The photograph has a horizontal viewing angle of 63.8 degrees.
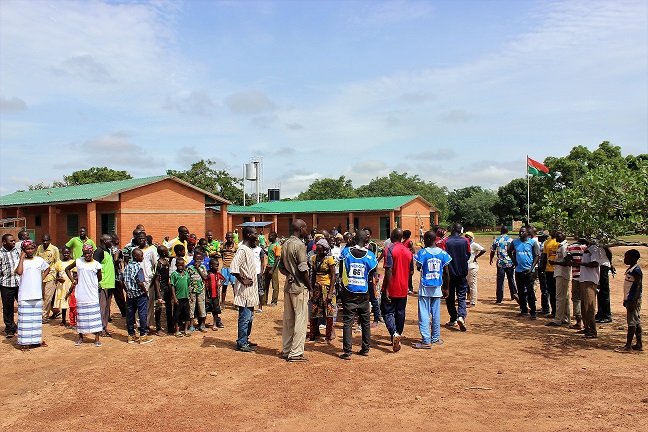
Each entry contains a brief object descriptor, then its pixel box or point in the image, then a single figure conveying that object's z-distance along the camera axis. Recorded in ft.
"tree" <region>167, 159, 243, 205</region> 146.30
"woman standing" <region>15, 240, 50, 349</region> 26.50
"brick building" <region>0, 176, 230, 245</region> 74.33
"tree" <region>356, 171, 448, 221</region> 268.41
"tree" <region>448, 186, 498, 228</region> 192.59
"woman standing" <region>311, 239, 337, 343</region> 26.53
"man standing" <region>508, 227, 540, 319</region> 33.91
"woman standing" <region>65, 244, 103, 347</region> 26.48
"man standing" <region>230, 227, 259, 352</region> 24.86
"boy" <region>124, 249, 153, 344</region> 26.94
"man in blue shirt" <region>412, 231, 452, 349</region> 26.20
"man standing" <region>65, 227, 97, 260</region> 37.54
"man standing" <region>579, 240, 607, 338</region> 27.22
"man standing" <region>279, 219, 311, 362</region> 23.72
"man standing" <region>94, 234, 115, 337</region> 27.94
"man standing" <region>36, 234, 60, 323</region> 33.58
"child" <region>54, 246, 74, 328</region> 31.86
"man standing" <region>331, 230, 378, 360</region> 24.20
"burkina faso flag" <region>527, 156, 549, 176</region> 101.40
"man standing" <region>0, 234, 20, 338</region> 28.17
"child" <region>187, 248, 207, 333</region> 29.32
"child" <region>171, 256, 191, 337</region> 28.71
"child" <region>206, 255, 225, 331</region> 31.09
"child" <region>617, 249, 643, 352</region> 24.44
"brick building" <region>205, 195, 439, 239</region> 118.62
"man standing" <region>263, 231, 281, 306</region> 38.86
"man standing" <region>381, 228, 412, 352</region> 26.43
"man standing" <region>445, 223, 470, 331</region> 30.32
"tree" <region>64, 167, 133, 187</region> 163.63
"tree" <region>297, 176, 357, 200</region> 224.33
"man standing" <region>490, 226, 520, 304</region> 38.32
